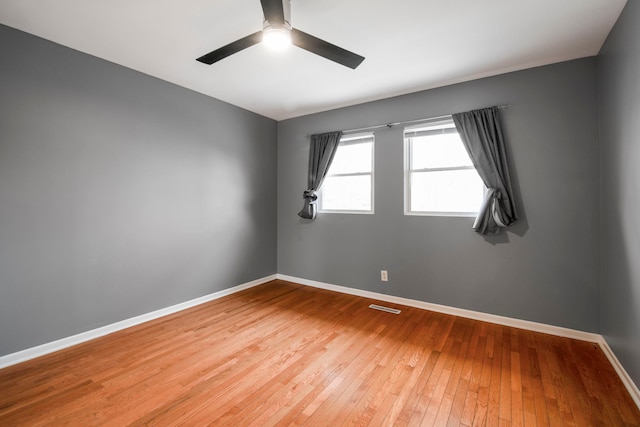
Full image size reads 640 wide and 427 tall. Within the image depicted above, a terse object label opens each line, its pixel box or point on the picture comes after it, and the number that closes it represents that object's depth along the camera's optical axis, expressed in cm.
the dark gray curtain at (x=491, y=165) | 276
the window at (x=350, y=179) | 382
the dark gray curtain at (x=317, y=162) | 396
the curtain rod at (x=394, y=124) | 284
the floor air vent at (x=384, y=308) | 323
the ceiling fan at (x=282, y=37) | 167
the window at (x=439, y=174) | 310
